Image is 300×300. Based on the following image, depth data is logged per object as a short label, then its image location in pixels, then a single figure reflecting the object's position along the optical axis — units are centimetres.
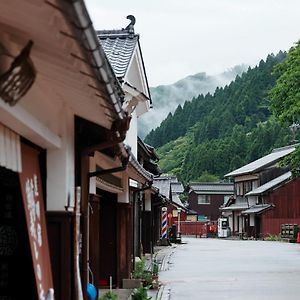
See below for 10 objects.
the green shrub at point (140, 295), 1277
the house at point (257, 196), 6750
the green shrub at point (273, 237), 6115
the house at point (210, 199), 9575
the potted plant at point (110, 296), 1196
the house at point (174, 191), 5094
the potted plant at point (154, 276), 1873
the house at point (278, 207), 6694
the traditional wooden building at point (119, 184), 1140
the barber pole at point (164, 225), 4831
